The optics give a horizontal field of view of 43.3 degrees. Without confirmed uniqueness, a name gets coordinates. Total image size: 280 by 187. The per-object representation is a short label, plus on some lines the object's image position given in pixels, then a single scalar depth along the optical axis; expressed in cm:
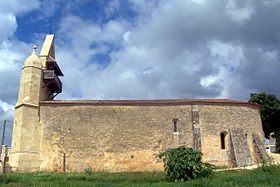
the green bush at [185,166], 1956
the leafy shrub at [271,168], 1971
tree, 3722
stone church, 2831
